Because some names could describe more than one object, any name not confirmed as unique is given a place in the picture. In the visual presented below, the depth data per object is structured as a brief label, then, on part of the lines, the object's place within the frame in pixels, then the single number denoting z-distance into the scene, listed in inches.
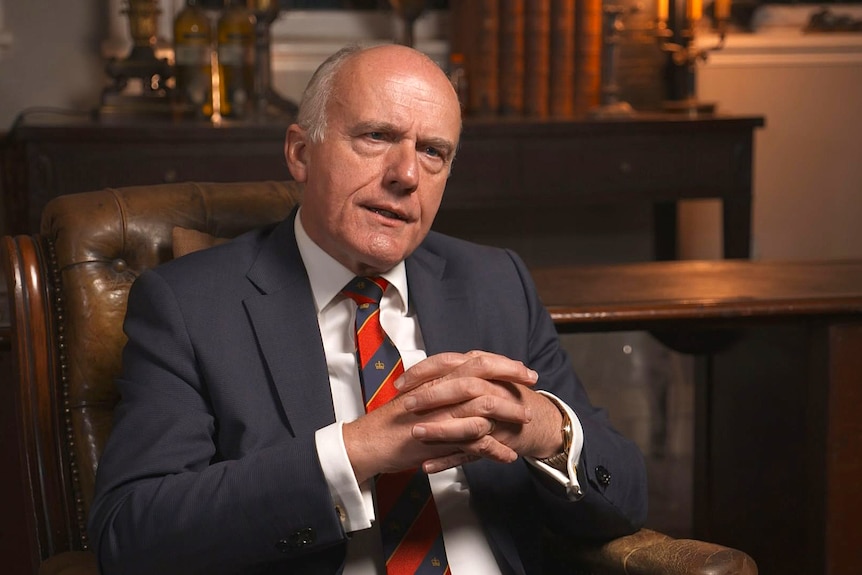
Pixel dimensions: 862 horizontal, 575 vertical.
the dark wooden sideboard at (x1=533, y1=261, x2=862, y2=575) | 91.1
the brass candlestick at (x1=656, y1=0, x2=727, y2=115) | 178.9
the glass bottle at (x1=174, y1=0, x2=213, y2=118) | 162.4
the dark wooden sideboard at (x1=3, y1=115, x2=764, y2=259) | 145.4
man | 58.8
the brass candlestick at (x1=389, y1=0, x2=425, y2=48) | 171.9
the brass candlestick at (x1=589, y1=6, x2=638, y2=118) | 175.2
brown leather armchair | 69.5
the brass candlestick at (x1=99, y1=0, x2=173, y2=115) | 159.0
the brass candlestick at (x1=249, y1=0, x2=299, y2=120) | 162.9
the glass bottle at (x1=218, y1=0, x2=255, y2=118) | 165.2
